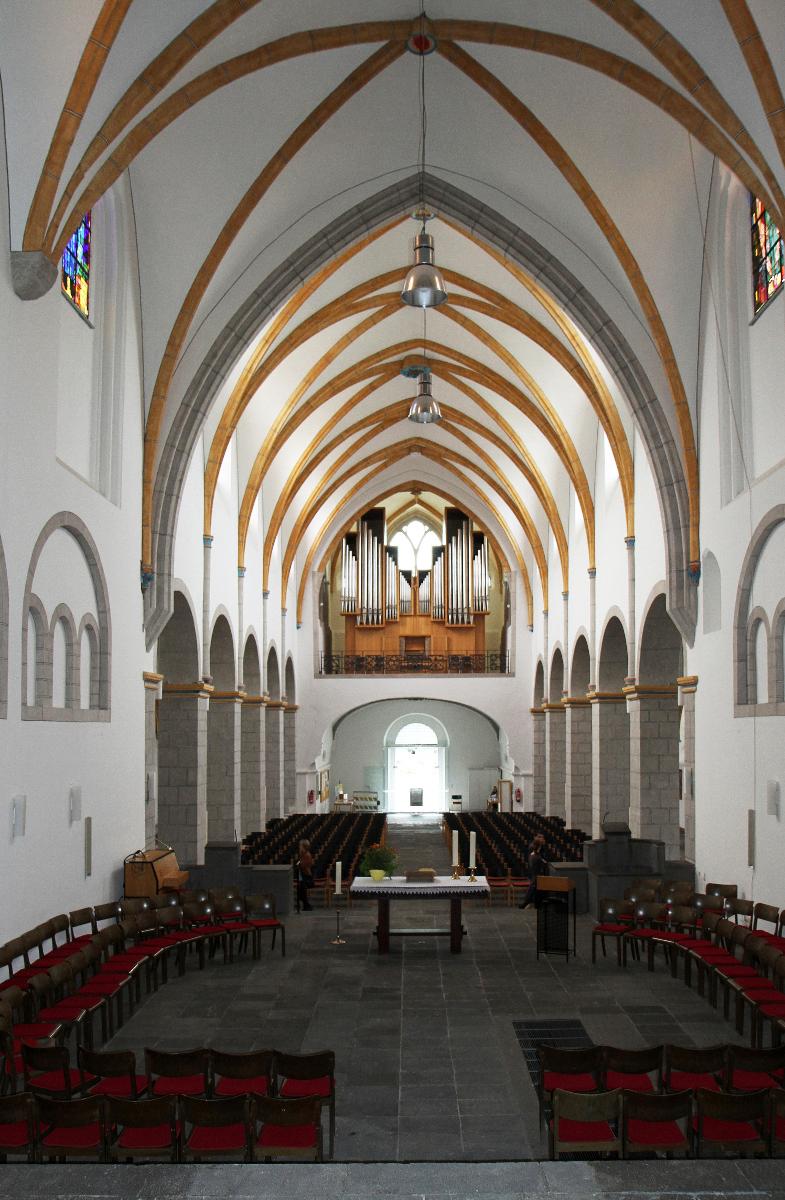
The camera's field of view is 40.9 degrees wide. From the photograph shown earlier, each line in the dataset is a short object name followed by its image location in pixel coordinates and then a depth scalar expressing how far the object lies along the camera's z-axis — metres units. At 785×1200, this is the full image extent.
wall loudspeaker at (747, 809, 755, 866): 12.77
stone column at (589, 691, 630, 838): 20.92
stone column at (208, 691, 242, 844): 21.11
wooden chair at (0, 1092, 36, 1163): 5.90
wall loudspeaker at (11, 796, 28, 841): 9.95
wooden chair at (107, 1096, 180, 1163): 5.84
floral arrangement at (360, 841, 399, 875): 13.54
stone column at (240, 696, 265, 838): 25.42
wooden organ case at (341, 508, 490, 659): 36.66
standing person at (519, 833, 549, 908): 14.43
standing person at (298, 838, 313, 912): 16.91
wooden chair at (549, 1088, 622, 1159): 6.08
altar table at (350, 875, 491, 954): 13.01
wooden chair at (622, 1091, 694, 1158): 6.00
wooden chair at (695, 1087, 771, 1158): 5.96
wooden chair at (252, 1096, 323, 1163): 6.02
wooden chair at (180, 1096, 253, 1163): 6.00
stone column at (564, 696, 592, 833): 25.20
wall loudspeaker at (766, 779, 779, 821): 11.81
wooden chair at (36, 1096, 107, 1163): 5.87
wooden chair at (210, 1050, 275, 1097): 6.78
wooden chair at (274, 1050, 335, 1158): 6.77
